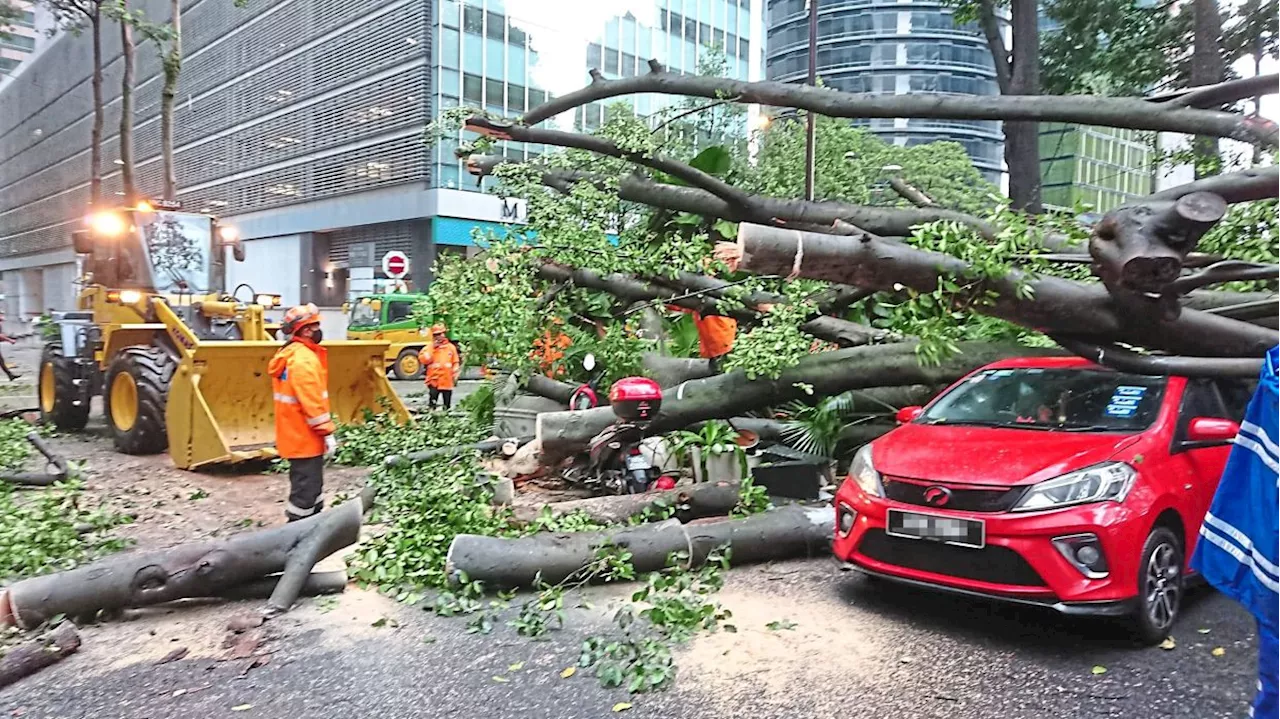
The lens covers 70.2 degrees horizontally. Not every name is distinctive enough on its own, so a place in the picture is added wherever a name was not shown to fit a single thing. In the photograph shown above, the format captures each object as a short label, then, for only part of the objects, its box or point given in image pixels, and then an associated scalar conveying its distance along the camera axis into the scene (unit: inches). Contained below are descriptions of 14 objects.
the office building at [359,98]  1213.1
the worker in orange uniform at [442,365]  519.5
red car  173.5
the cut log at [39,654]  166.4
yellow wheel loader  353.7
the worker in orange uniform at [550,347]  355.0
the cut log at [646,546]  213.5
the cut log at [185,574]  188.2
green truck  828.0
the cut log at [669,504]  261.7
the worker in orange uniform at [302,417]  263.6
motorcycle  283.9
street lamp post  578.9
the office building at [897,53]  2306.8
